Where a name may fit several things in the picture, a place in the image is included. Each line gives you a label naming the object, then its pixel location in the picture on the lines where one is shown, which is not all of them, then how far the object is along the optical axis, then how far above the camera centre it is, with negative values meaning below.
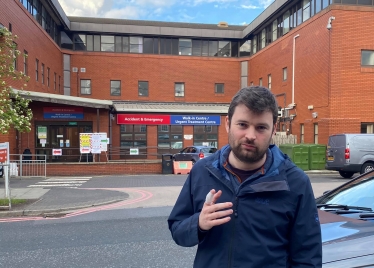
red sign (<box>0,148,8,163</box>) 10.33 -0.83
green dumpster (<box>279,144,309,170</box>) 18.16 -1.31
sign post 9.35 -1.02
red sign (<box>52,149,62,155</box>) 17.77 -1.23
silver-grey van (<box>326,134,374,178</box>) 14.61 -1.00
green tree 9.53 +1.10
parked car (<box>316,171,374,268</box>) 2.33 -0.80
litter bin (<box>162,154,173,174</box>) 17.81 -1.92
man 1.73 -0.41
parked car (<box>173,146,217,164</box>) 18.53 -1.34
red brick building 20.22 +4.70
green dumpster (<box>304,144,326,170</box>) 18.50 -1.45
